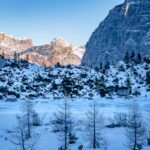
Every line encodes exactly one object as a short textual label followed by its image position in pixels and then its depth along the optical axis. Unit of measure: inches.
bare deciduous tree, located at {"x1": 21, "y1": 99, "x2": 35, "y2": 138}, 2926.4
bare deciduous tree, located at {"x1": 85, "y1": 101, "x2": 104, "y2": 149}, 2524.4
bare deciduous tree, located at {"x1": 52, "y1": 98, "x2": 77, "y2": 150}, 2613.7
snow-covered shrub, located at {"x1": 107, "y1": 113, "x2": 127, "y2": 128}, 3166.8
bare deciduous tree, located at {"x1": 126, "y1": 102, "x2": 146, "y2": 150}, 2436.0
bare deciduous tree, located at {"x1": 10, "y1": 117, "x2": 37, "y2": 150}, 2477.6
